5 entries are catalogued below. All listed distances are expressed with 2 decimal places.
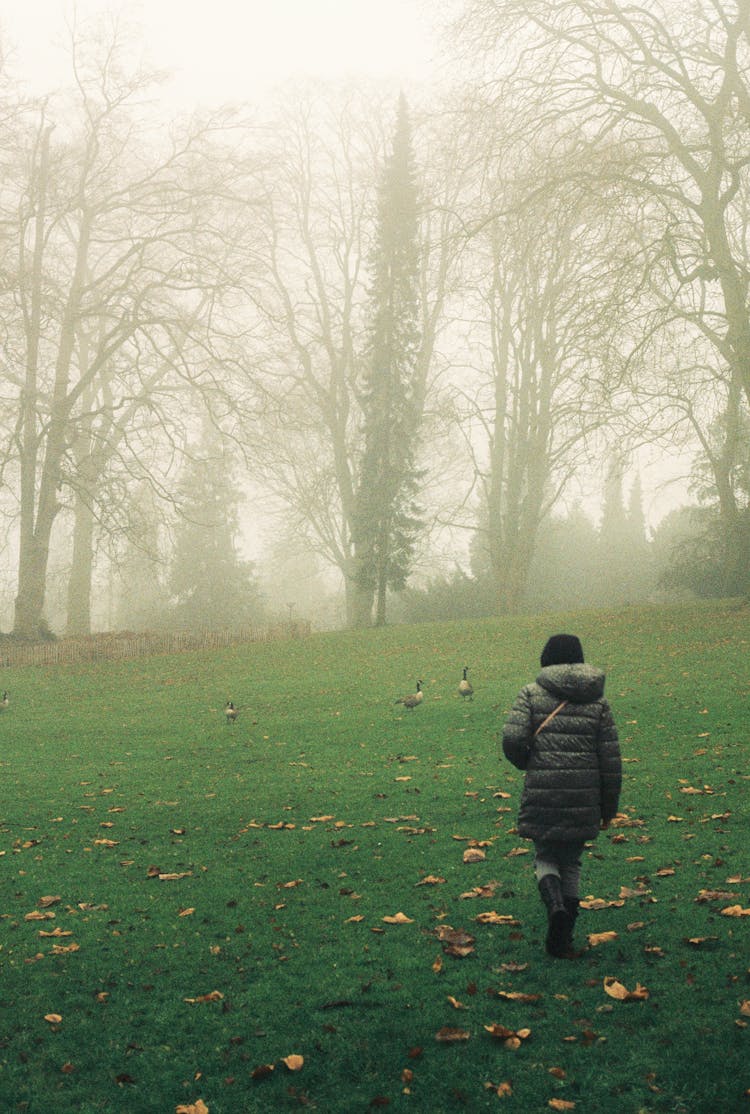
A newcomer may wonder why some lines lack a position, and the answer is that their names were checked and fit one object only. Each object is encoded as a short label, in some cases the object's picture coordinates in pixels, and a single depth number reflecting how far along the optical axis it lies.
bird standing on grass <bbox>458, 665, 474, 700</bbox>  16.77
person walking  6.01
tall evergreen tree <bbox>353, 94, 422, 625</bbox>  38.44
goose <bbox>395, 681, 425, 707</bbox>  16.55
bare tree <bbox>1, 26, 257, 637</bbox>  31.36
